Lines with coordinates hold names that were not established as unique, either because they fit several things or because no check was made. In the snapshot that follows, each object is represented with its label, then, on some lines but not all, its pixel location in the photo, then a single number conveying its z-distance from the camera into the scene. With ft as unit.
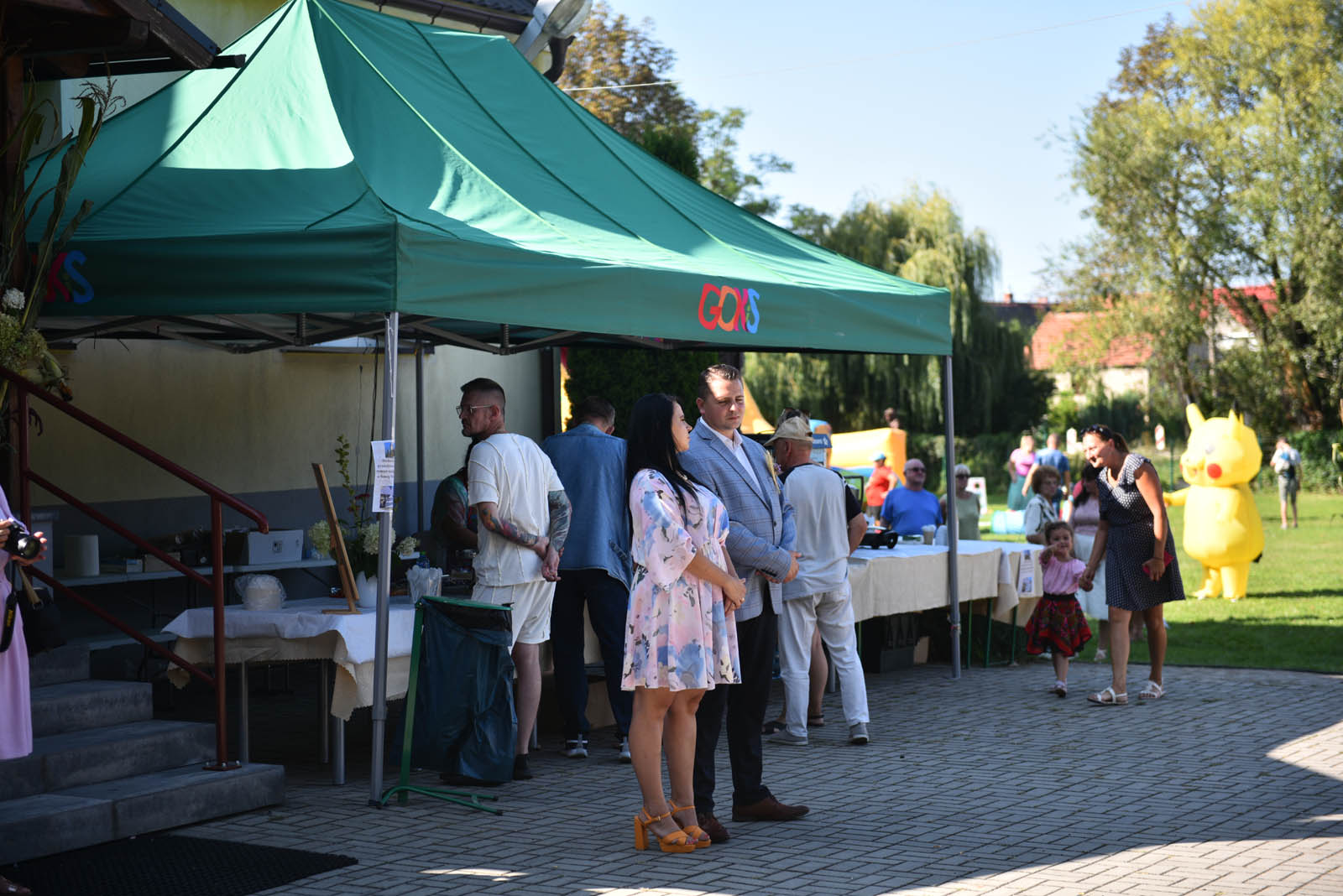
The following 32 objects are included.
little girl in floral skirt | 32.12
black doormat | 17.46
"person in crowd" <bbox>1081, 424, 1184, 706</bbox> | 29.96
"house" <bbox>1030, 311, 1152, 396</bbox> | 125.18
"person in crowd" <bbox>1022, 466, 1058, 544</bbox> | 37.58
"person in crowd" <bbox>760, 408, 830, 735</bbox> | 28.86
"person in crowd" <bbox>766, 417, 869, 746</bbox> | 26.43
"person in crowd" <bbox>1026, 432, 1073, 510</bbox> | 67.77
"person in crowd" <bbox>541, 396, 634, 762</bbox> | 25.64
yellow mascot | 50.85
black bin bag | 22.09
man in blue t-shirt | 38.60
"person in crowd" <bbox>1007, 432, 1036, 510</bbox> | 66.18
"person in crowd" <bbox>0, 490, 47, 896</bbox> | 17.20
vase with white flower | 23.90
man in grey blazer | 19.95
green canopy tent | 21.88
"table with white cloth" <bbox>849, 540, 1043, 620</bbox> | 31.76
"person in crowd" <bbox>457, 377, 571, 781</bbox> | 23.40
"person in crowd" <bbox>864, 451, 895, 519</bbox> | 59.72
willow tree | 115.75
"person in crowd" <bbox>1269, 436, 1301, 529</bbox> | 79.71
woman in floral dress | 18.15
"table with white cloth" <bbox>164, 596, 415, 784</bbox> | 22.40
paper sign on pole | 21.29
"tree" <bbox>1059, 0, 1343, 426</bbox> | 113.91
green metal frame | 21.89
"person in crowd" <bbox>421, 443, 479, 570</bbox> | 25.91
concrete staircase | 18.89
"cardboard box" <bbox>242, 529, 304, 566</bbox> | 31.53
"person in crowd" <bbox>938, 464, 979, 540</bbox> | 43.45
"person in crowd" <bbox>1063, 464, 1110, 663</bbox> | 37.99
